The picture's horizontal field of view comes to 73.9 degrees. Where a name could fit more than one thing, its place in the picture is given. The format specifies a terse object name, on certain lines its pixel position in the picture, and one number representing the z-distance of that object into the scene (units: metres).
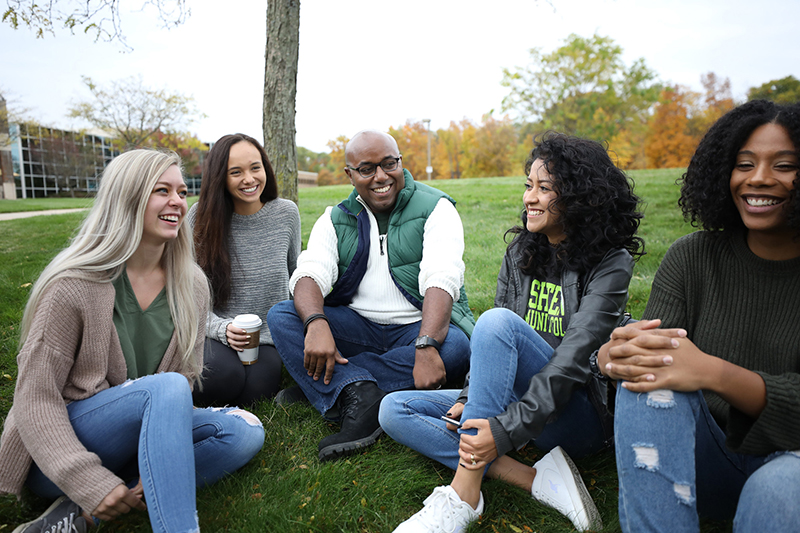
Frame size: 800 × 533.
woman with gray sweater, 3.43
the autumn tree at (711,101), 33.47
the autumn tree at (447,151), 48.66
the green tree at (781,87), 29.20
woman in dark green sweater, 1.68
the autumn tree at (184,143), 32.91
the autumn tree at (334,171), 44.09
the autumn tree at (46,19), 5.95
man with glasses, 3.05
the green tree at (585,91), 31.64
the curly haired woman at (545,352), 2.11
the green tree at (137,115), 29.09
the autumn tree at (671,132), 33.78
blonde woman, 1.93
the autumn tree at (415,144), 47.16
